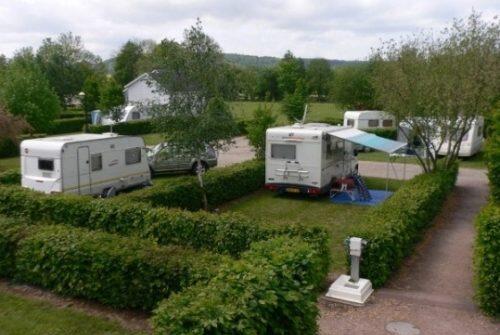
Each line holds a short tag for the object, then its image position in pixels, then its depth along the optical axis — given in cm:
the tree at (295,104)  3612
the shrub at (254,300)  431
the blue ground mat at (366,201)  1552
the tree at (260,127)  2010
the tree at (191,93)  1380
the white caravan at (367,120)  3098
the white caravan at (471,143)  2378
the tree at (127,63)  7350
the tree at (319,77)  7819
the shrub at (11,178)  1491
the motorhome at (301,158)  1534
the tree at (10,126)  2092
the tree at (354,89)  4066
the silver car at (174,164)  1947
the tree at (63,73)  4944
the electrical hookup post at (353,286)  773
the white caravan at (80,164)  1368
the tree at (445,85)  1464
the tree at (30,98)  2741
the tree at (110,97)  3553
